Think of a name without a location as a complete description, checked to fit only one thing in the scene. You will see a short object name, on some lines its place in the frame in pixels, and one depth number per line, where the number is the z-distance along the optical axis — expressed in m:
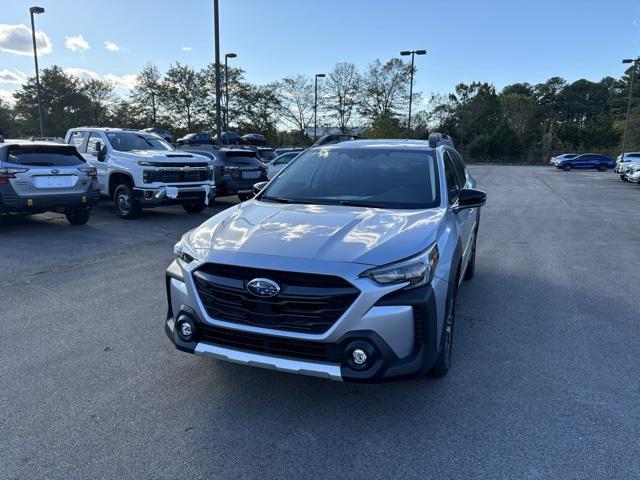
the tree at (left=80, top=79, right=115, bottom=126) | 42.06
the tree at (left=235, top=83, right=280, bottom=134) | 43.41
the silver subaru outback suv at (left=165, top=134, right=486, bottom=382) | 2.86
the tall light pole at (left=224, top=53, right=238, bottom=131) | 38.03
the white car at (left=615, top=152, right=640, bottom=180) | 29.43
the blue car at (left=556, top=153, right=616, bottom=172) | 45.25
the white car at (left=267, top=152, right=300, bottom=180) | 16.45
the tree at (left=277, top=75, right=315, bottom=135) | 49.16
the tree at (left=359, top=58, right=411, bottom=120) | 51.38
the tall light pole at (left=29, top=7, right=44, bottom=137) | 23.72
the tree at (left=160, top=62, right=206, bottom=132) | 41.56
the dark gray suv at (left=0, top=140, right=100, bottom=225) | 8.65
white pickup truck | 10.51
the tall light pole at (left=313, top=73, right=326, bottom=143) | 47.67
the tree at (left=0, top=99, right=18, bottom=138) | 45.70
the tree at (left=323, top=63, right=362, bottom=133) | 51.62
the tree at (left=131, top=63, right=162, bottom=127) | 41.44
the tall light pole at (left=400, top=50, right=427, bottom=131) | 30.52
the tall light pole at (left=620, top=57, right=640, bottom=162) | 38.16
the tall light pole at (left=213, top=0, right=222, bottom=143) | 16.66
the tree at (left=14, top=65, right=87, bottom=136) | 40.56
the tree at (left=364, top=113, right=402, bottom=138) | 39.39
